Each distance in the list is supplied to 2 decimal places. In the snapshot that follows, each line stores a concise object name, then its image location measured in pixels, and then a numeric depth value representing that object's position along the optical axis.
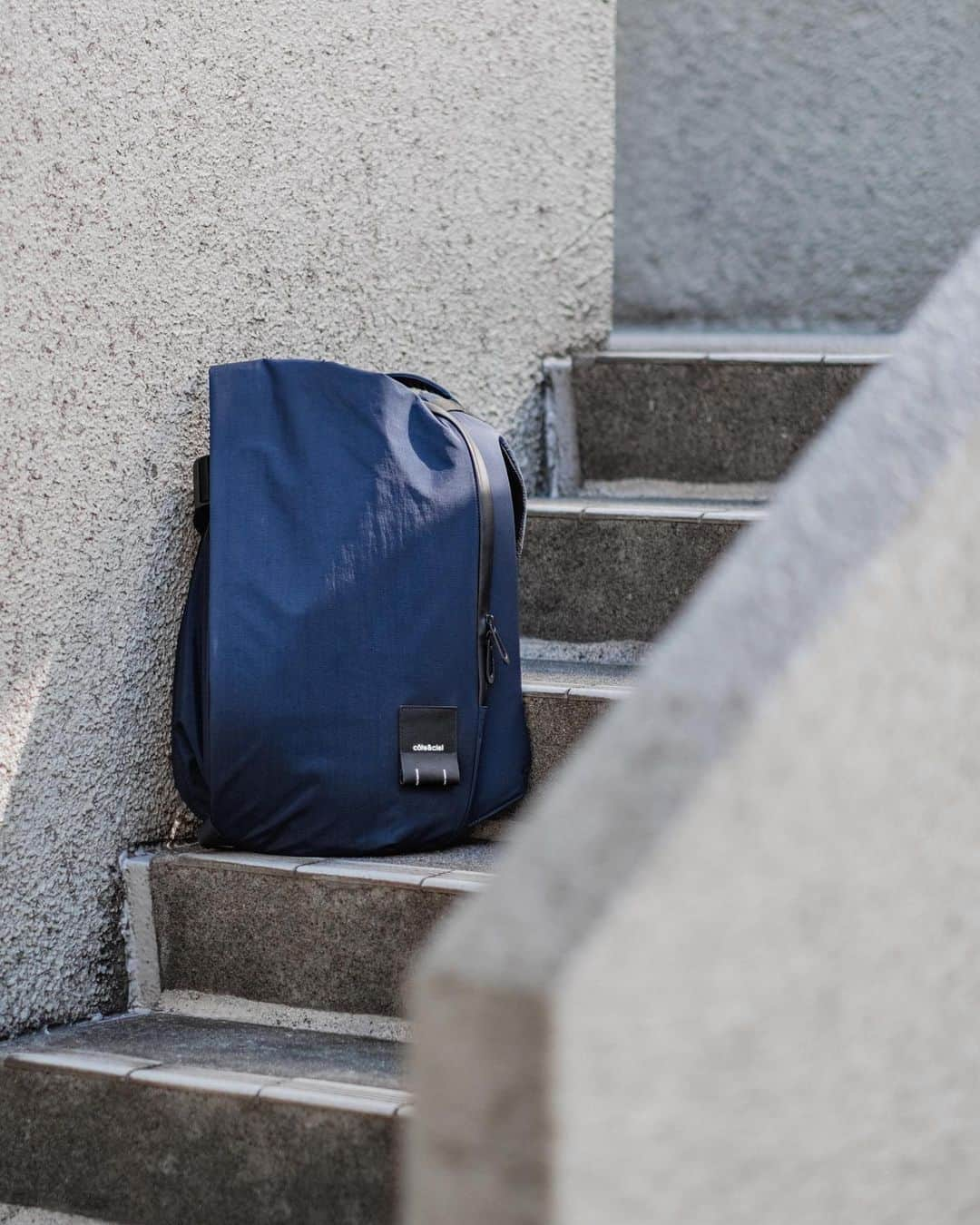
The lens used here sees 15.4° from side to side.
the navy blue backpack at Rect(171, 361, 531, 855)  3.46
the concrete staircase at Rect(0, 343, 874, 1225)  3.18
